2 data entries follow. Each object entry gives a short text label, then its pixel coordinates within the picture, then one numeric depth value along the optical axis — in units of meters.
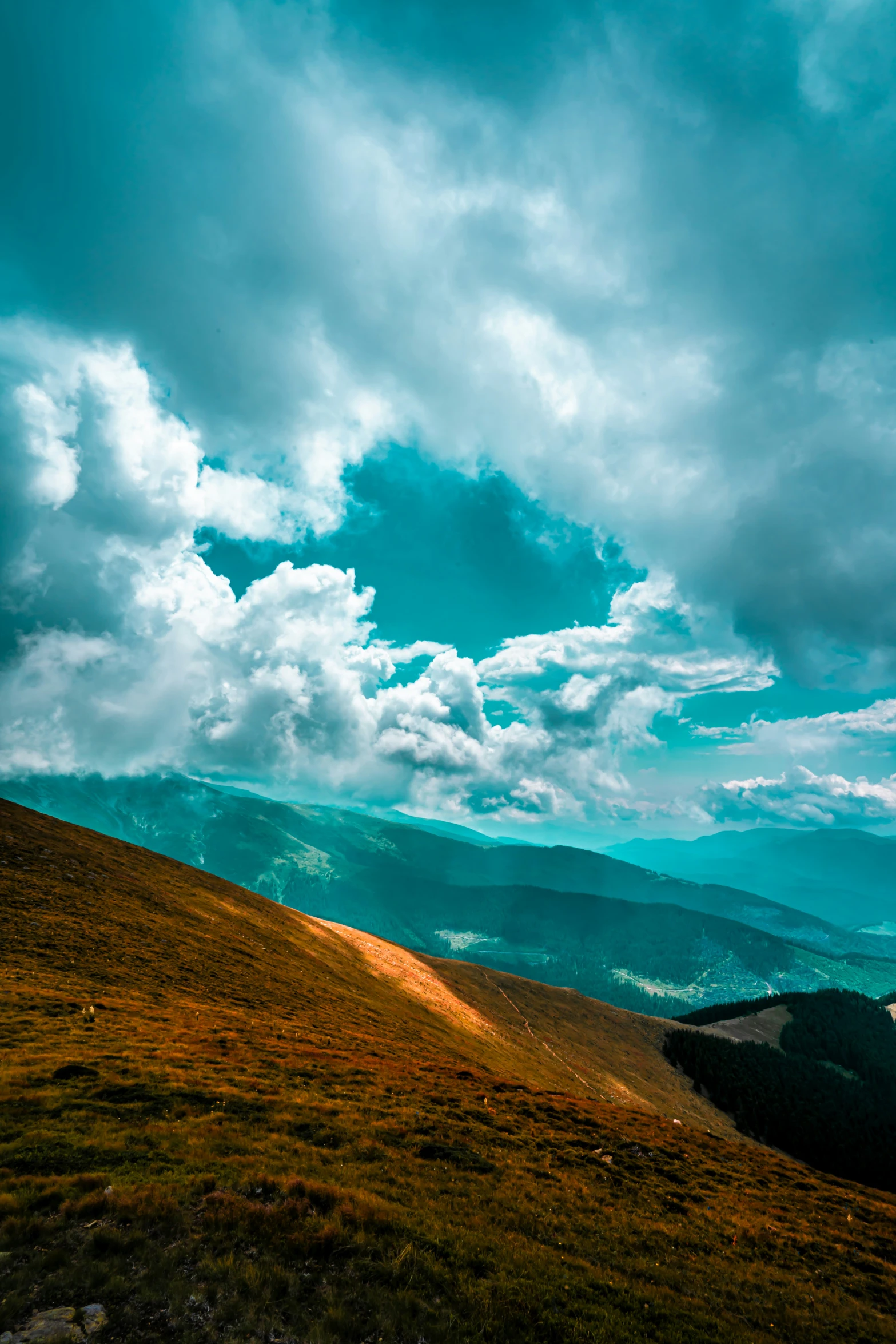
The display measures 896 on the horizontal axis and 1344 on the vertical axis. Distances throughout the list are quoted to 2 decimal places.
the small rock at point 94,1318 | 8.95
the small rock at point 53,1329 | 8.51
